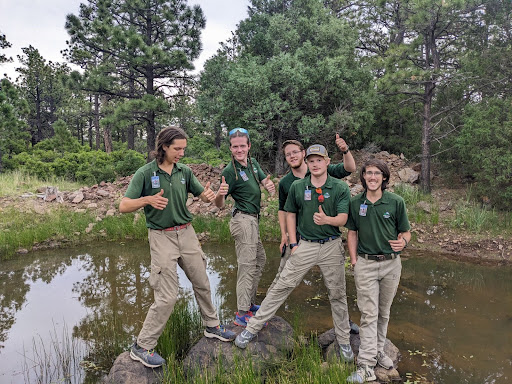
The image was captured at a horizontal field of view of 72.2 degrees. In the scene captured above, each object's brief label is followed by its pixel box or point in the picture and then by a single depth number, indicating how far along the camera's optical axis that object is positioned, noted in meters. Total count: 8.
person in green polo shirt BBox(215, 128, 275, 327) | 3.72
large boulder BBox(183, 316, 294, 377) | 3.25
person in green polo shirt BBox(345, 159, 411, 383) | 3.13
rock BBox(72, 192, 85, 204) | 10.37
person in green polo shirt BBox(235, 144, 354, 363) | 3.28
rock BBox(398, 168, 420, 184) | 10.62
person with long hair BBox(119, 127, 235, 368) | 3.08
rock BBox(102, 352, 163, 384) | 3.02
